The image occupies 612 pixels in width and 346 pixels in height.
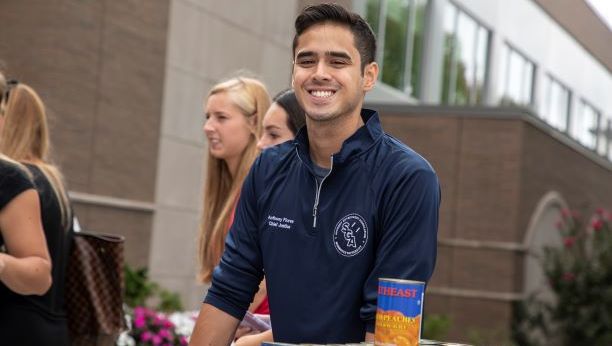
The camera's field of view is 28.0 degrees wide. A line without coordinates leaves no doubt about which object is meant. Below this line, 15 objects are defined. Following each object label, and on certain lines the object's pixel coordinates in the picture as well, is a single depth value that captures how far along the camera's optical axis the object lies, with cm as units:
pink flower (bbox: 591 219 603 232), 1758
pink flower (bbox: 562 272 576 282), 1730
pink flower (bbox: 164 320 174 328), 984
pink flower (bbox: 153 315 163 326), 981
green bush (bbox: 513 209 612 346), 1703
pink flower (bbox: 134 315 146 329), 962
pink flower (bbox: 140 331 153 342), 953
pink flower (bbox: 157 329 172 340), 968
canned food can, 317
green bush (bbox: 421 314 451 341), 1797
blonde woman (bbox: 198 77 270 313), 521
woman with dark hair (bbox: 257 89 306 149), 500
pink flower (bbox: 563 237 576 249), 1780
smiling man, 362
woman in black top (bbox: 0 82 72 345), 494
